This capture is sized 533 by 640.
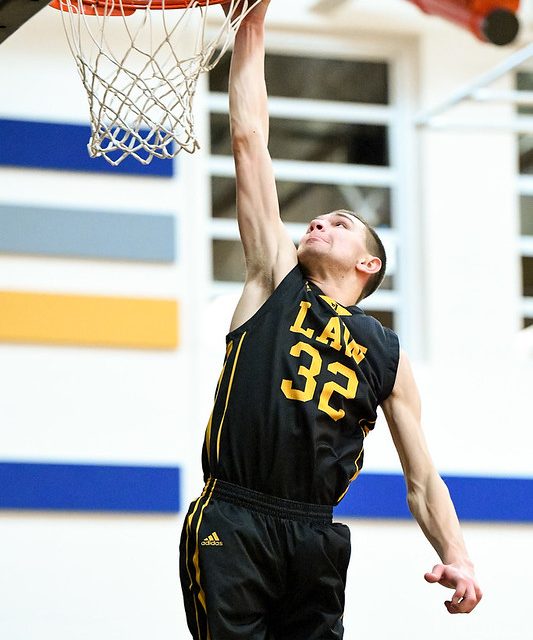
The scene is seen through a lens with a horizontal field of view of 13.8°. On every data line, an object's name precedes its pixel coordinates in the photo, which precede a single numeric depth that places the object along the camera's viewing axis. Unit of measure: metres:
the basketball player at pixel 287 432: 6.28
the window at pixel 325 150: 12.55
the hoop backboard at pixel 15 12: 6.19
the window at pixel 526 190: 13.18
